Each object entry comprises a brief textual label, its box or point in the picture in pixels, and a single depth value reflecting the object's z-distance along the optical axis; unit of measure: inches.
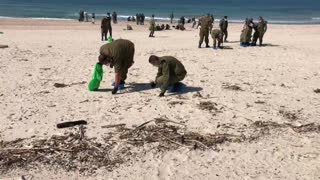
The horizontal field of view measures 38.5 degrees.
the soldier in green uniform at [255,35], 837.4
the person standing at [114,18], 1808.6
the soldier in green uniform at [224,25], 872.9
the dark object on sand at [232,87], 446.6
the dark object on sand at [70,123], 318.4
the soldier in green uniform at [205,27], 761.6
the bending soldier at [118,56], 405.4
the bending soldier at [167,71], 403.1
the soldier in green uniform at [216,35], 772.2
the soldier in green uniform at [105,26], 936.9
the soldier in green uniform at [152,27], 1076.4
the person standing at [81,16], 1876.5
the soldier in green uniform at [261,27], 843.1
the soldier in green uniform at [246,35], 829.8
